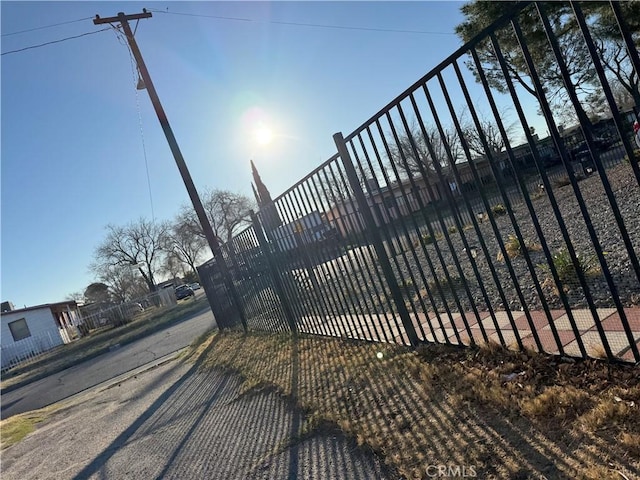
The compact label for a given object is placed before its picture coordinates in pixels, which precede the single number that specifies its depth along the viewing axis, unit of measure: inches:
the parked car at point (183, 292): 1851.1
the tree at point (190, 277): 2690.2
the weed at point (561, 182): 546.9
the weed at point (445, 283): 237.8
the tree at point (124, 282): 2432.3
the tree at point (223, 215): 2274.9
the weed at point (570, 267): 163.6
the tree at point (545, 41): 518.4
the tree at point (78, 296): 2726.4
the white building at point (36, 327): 1174.3
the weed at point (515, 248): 261.4
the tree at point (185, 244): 2347.4
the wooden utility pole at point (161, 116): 455.2
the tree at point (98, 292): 2511.1
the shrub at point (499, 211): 552.0
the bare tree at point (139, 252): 2332.7
